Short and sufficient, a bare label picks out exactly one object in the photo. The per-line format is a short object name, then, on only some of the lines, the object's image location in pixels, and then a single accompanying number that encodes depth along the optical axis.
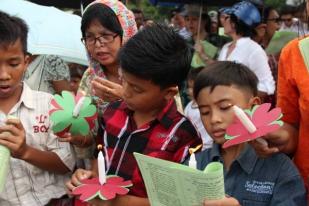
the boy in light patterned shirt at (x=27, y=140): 1.96
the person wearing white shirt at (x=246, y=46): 4.40
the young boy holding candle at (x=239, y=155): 1.61
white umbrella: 2.75
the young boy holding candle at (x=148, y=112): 1.80
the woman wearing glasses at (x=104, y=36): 2.29
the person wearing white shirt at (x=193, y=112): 3.60
